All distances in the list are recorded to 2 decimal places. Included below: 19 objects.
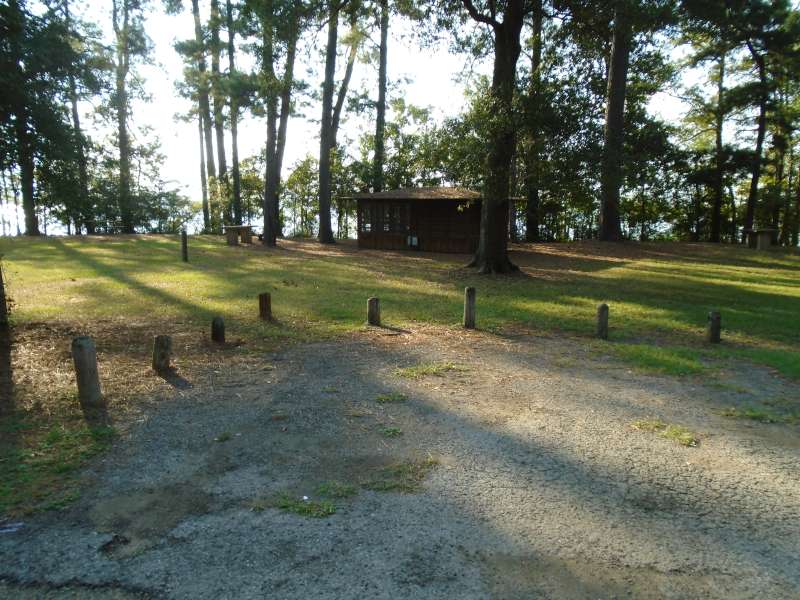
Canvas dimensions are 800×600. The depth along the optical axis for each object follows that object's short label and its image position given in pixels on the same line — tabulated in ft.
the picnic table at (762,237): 75.51
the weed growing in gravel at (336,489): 12.57
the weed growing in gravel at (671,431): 15.74
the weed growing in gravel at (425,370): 22.03
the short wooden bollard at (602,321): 29.04
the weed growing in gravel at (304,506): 11.71
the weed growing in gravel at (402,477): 12.89
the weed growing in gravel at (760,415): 17.65
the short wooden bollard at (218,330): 26.12
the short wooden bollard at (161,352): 21.56
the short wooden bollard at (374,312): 31.09
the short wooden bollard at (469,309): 30.50
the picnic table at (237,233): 80.07
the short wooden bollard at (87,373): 17.33
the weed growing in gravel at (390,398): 18.93
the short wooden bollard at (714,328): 28.14
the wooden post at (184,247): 59.67
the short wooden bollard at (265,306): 31.50
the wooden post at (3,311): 25.45
